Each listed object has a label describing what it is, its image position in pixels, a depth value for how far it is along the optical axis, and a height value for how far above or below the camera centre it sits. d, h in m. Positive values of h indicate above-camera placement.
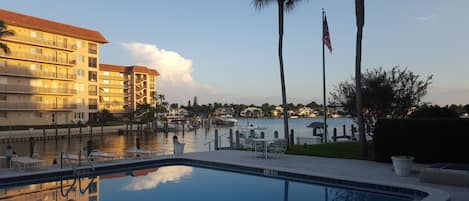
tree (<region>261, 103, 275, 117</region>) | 159.12 -0.27
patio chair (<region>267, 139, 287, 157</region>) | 16.25 -1.81
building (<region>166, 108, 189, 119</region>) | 135.00 -1.60
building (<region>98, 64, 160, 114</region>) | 79.00 +5.01
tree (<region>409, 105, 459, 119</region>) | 16.36 -0.26
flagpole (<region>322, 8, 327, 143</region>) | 23.19 +2.14
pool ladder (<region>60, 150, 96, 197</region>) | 10.57 -2.44
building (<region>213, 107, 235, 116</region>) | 145.40 -1.35
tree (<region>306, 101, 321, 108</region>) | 147.14 +1.27
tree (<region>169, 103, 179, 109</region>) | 155.25 +0.90
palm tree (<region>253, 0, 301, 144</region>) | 17.89 +4.33
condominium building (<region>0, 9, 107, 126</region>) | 49.72 +5.48
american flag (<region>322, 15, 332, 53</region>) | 21.31 +4.26
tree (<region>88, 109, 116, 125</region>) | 61.14 -1.64
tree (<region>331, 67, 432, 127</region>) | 18.77 +0.72
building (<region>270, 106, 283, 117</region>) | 161.62 -2.08
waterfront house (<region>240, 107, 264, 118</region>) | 150.75 -2.36
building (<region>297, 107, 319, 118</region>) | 153.00 -2.07
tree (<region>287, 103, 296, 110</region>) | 155.69 +0.56
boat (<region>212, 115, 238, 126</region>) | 103.44 -4.11
